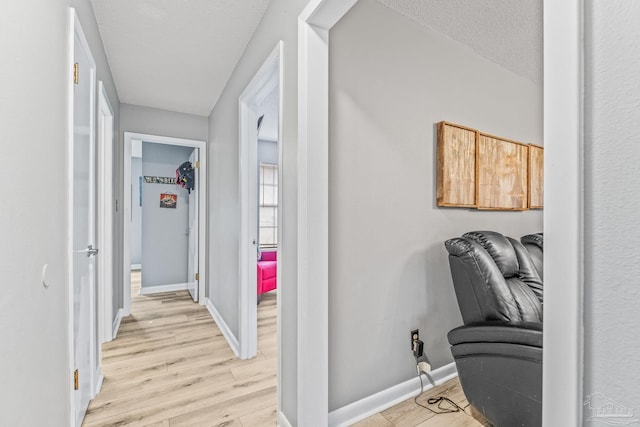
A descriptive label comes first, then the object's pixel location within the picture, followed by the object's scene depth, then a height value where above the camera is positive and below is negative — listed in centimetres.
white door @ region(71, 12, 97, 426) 146 -8
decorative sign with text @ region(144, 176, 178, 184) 435 +53
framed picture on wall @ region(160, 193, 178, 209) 444 +22
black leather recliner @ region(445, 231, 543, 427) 126 -54
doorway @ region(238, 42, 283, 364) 235 -6
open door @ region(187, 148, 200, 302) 382 -29
